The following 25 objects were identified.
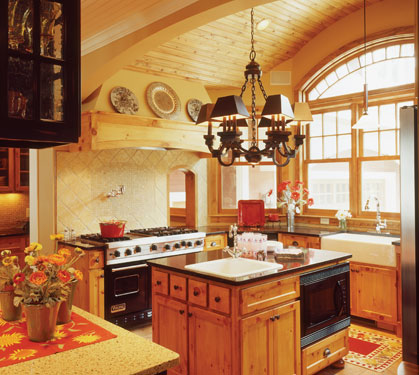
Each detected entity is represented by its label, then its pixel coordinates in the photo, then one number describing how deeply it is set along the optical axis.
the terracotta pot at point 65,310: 2.10
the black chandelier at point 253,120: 2.88
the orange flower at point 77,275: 2.04
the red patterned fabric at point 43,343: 1.73
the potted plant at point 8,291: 2.06
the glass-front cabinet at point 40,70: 1.33
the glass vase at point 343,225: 5.45
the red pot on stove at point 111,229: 4.68
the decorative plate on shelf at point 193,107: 5.58
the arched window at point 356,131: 5.23
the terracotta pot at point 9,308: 2.09
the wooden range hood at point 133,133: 4.48
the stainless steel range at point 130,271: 4.45
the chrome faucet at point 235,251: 3.38
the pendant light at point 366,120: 4.03
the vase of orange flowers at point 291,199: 5.76
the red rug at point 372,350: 3.67
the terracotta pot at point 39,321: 1.85
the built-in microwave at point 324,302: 3.27
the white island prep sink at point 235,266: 3.05
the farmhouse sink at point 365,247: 4.35
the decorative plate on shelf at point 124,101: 4.85
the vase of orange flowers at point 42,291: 1.85
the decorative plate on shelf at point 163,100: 5.23
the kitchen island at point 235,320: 2.78
